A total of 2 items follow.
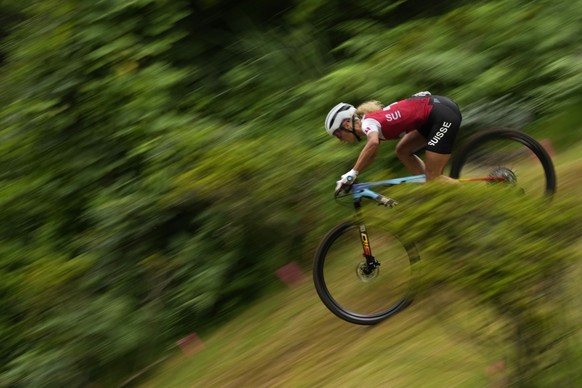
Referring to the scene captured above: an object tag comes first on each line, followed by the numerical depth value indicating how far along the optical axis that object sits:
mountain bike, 12.27
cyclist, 12.16
